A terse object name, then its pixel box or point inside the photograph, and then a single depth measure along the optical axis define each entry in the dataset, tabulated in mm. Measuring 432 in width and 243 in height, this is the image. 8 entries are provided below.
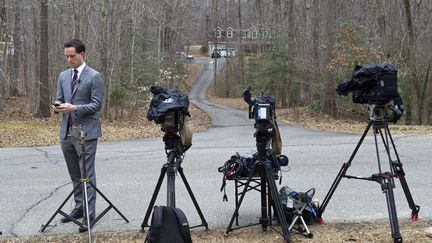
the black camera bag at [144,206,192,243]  4336
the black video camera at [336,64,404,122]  4887
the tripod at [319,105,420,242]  4758
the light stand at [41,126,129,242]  5160
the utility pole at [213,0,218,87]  50675
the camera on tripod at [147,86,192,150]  5062
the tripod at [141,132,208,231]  5074
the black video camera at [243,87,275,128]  4980
